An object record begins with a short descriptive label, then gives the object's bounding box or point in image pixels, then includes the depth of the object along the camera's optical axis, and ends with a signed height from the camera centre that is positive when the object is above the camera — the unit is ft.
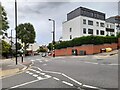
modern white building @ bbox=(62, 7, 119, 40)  85.26 +23.44
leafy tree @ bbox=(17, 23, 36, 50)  113.76 +18.19
